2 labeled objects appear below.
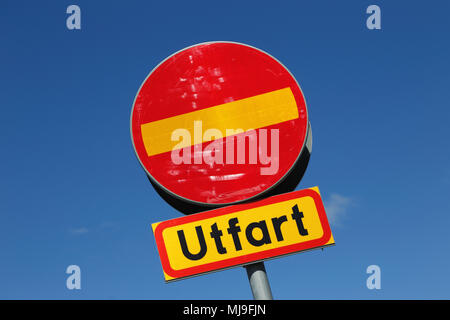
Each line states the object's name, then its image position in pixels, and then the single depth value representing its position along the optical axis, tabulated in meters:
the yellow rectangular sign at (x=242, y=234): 5.15
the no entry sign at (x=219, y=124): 5.36
